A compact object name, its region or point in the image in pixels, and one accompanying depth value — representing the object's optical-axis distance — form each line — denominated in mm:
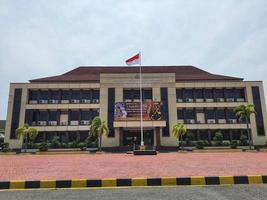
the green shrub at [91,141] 35281
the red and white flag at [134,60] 27359
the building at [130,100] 36375
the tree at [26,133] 31914
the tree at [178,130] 32341
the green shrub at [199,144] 34091
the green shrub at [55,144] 34625
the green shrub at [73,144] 34847
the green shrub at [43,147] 32019
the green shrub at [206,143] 35022
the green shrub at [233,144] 33481
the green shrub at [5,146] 33247
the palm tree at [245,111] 33062
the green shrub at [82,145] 34219
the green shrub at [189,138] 35759
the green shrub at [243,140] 35469
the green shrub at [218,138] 35688
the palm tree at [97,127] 31547
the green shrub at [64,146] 34781
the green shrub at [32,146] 34688
